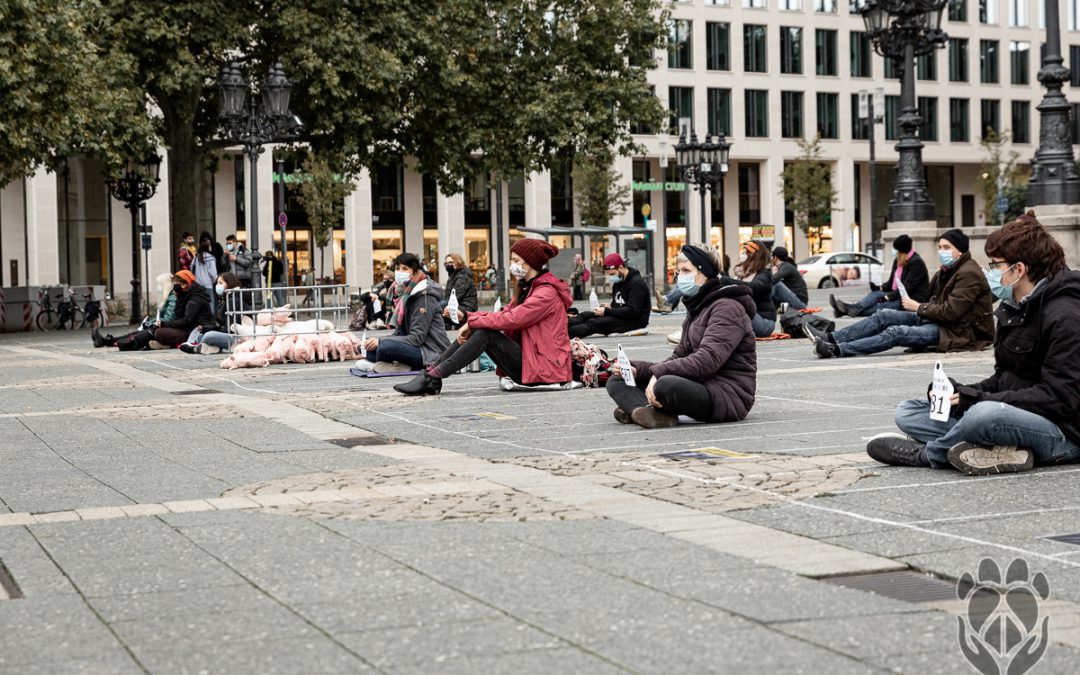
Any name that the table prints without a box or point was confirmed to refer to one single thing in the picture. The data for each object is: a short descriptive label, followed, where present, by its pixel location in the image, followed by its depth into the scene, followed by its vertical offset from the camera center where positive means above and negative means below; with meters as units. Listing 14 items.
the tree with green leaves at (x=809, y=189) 75.75 +5.49
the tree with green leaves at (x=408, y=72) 32.06 +5.32
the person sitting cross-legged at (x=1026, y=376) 7.73 -0.43
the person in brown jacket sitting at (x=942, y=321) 16.34 -0.29
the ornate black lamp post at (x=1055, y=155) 25.64 +2.35
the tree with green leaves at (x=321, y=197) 61.69 +4.57
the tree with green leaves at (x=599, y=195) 67.81 +4.89
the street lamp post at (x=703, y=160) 45.03 +4.21
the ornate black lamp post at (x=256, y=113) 24.81 +3.24
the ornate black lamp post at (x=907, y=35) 26.22 +4.58
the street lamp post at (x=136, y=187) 35.72 +3.02
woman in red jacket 13.48 -0.29
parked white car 56.72 +1.06
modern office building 65.12 +7.61
